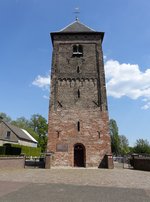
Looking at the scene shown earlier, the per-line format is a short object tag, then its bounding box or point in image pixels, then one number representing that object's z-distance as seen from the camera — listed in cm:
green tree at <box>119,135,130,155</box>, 7238
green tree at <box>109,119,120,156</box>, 6116
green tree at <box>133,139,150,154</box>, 5431
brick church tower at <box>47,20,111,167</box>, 1947
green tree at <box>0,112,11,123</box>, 6006
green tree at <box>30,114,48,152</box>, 5978
